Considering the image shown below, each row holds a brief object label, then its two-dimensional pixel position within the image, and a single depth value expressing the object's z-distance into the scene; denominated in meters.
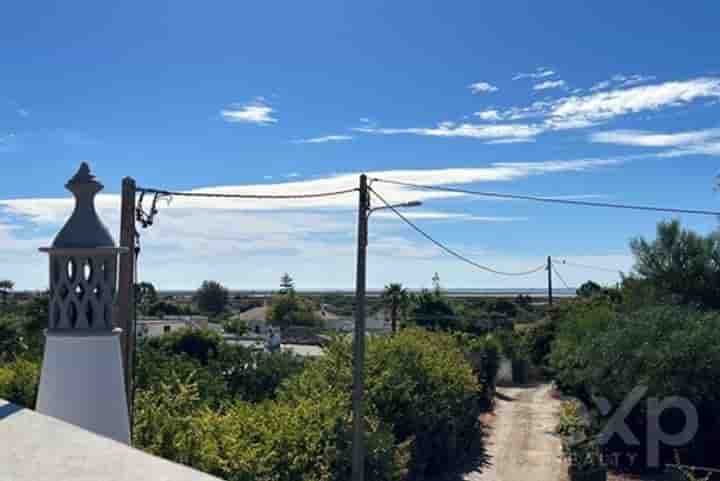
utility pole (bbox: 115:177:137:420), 9.73
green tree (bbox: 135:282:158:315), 71.65
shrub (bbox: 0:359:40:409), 12.78
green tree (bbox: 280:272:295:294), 121.94
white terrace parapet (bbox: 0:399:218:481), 2.98
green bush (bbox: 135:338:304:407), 15.88
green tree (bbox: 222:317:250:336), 48.08
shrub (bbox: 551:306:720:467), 15.80
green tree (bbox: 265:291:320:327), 72.19
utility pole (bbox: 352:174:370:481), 10.86
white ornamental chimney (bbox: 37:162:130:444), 5.37
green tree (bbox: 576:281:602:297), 39.22
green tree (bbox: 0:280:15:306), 67.68
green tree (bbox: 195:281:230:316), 101.94
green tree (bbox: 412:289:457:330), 47.00
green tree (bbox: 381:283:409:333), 42.67
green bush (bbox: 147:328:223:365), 27.92
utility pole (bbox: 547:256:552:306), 46.06
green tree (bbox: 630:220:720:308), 21.02
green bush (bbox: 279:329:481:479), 14.30
